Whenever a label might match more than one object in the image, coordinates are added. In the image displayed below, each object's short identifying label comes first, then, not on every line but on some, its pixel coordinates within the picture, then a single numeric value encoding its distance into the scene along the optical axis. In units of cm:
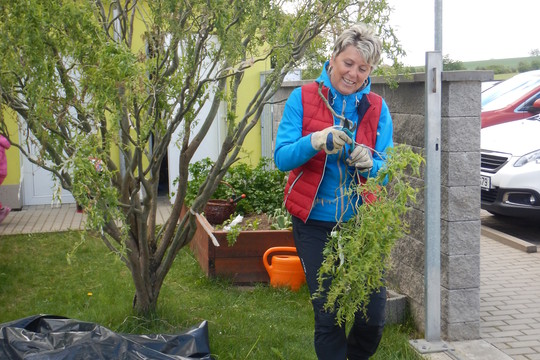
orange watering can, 611
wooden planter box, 641
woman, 367
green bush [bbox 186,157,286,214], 772
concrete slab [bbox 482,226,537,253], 766
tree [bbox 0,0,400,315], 383
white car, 838
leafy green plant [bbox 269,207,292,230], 676
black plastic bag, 395
